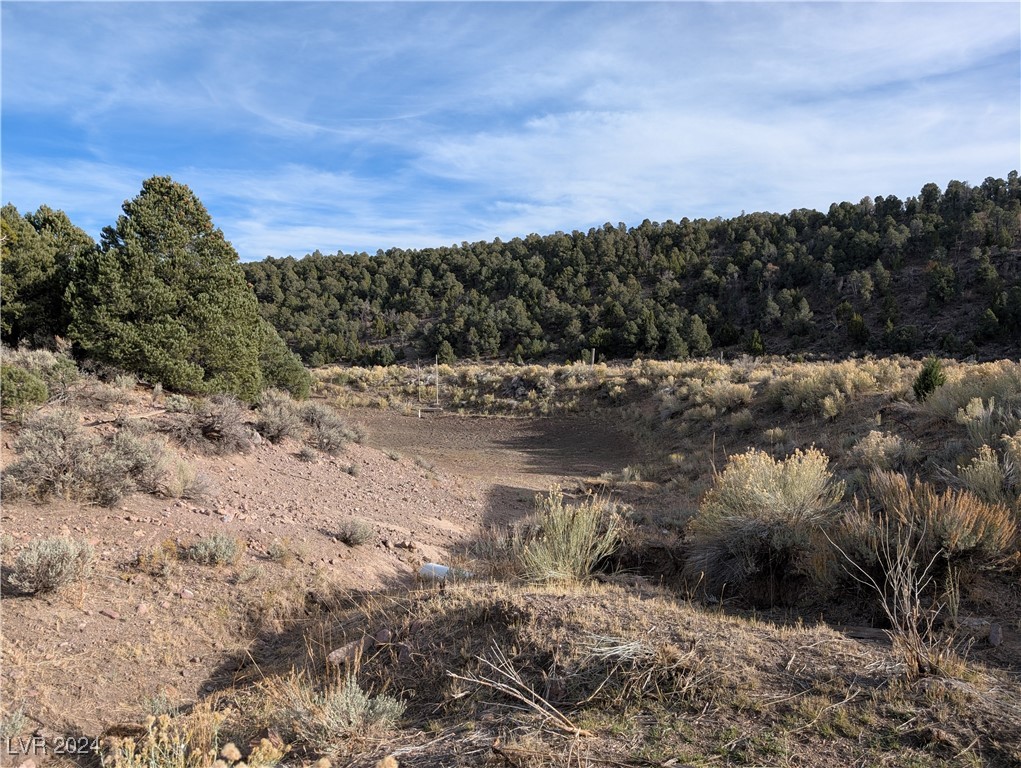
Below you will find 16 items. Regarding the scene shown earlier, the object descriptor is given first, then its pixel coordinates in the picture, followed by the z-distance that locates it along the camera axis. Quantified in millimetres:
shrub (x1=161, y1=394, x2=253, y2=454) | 9758
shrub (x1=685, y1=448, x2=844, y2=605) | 5633
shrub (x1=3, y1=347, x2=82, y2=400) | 9781
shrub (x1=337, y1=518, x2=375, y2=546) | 7891
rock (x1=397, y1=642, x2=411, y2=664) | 4262
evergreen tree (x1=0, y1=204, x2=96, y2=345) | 13523
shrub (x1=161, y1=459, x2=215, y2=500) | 7625
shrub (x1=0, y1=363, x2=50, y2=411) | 8664
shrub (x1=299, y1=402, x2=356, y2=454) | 12586
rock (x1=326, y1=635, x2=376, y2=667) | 4371
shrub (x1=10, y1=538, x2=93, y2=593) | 5020
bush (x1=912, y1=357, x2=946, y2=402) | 13547
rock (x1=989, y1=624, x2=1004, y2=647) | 4004
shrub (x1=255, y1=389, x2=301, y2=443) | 11570
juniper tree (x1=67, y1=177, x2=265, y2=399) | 12516
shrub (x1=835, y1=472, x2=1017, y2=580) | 4820
